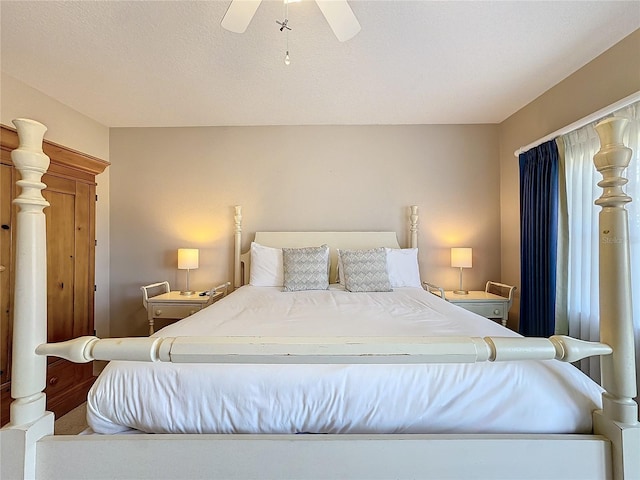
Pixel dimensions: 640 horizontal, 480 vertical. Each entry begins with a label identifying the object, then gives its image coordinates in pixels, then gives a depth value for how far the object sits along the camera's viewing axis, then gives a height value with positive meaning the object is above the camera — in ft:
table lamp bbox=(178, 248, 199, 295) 9.30 -0.49
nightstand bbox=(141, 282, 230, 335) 8.80 -1.83
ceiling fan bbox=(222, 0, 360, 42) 4.25 +3.39
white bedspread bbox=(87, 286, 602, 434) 3.03 -1.61
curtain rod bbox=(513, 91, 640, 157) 5.17 +2.49
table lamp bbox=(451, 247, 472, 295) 9.20 -0.49
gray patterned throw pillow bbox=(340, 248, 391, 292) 7.93 -0.77
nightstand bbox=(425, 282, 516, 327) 8.66 -1.81
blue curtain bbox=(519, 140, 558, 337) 7.20 +0.10
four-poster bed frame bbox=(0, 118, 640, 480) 2.64 -1.81
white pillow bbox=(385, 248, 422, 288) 8.68 -0.74
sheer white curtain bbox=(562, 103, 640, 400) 6.22 +0.12
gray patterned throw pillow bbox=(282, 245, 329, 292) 8.17 -0.73
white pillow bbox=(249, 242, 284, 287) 8.82 -0.72
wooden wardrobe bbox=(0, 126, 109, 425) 5.45 -0.35
